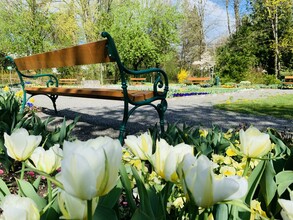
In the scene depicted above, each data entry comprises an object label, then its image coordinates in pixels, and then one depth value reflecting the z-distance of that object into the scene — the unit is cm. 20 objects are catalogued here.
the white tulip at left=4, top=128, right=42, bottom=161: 87
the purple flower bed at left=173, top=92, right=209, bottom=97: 1224
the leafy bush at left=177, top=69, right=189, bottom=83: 2573
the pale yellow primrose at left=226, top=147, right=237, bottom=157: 163
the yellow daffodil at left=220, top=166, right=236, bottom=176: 136
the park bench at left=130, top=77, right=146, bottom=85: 2459
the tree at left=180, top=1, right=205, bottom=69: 3391
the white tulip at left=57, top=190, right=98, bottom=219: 55
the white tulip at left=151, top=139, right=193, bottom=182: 69
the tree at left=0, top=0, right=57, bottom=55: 2294
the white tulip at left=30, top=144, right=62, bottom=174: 88
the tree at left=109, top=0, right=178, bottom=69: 2719
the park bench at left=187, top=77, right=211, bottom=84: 2247
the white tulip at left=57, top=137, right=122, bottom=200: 49
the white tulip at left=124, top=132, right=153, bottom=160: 87
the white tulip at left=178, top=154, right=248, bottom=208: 55
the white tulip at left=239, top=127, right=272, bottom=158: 81
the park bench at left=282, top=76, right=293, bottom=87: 1837
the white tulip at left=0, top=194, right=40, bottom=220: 52
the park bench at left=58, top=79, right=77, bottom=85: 2447
